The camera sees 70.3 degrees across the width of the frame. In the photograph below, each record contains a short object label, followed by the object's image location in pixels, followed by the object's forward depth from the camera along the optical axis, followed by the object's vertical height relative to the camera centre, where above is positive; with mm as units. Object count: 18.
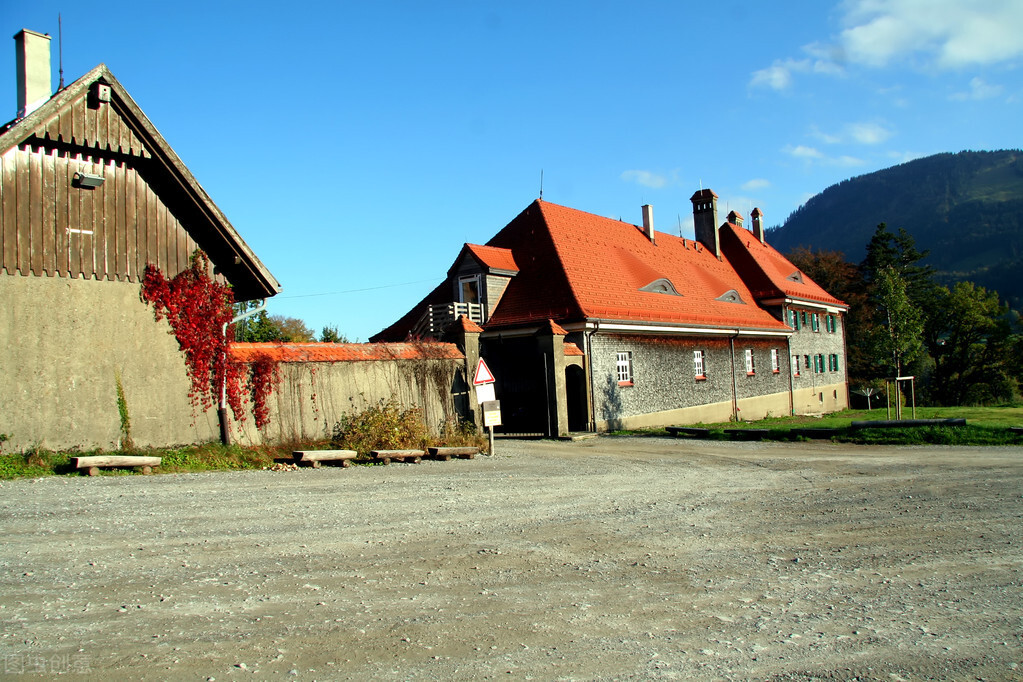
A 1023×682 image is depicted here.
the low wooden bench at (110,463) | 11297 -849
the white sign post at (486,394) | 16141 -76
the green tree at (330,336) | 35406 +3068
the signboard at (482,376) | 16144 +328
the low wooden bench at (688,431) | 21334 -1529
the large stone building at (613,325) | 23547 +2189
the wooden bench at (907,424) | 18594 -1437
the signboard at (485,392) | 16141 -27
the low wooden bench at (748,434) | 20234 -1586
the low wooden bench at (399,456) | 14427 -1230
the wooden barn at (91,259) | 12305 +2733
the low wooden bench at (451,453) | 15431 -1306
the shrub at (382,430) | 15594 -749
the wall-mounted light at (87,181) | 13133 +4177
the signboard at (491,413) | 16367 -514
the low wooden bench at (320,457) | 13461 -1078
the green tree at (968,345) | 55500 +1621
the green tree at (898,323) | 31344 +2014
